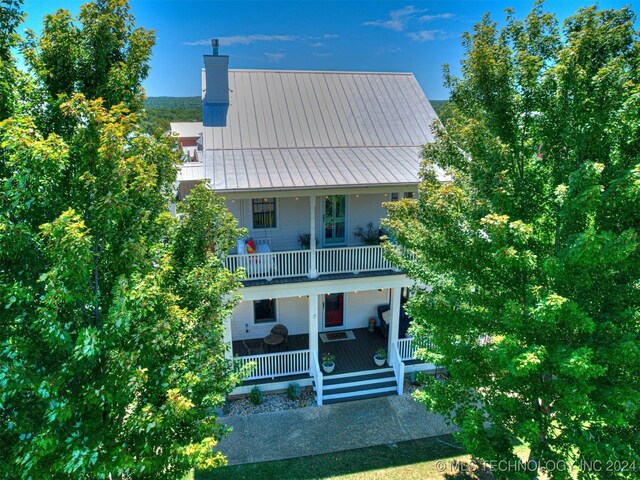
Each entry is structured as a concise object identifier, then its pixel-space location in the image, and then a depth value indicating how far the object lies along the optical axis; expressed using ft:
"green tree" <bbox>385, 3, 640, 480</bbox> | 17.97
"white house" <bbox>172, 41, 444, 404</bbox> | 39.81
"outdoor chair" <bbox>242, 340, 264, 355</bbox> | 46.24
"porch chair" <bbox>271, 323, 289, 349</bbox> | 48.49
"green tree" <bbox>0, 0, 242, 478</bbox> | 13.79
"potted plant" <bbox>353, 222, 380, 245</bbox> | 47.61
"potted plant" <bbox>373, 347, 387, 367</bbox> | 44.37
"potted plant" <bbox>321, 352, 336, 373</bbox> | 43.14
